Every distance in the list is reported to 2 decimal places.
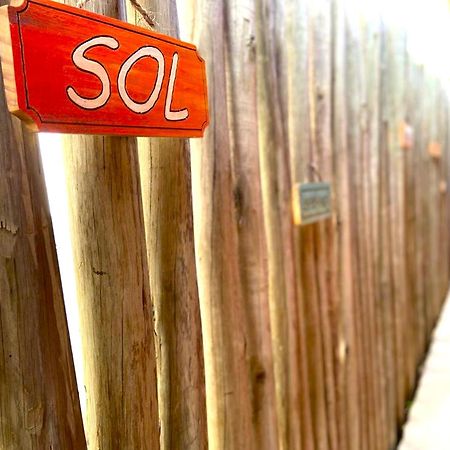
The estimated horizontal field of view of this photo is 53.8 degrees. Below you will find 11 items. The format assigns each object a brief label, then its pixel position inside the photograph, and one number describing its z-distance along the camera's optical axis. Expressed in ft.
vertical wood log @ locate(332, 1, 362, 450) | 5.47
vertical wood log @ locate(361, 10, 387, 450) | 6.58
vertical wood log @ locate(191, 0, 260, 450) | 3.30
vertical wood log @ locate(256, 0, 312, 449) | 4.02
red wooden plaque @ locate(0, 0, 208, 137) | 1.78
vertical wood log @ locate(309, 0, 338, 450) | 4.93
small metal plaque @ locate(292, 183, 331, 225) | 4.44
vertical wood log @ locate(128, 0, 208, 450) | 2.85
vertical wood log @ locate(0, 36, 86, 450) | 2.01
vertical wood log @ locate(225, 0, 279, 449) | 3.57
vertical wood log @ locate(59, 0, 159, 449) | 2.40
